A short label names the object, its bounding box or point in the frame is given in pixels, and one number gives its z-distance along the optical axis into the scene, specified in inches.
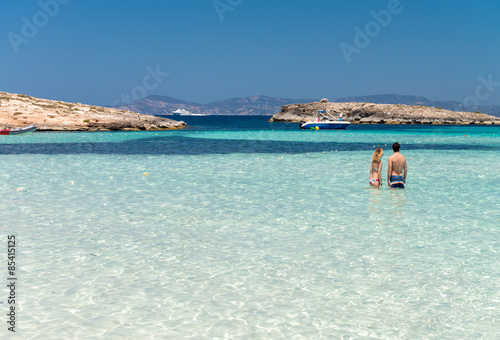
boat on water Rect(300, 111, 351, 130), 3949.3
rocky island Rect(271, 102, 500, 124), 7278.5
